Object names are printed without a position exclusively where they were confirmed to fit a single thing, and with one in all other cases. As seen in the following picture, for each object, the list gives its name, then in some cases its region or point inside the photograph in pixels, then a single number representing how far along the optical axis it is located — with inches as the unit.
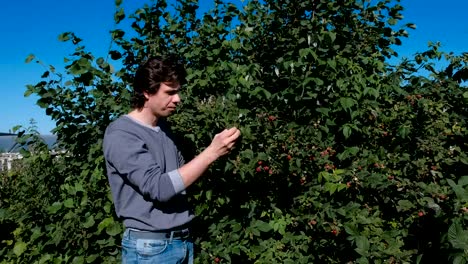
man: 75.2
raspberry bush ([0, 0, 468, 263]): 103.2
